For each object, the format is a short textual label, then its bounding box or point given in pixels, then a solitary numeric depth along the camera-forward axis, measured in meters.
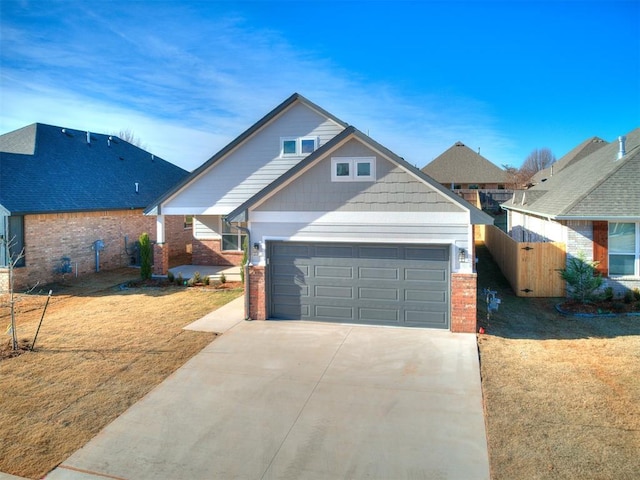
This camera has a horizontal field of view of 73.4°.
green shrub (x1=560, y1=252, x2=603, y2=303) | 12.29
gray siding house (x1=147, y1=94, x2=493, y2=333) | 10.27
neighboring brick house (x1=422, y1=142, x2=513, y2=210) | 38.50
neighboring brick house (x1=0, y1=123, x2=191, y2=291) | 16.05
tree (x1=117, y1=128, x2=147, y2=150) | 59.38
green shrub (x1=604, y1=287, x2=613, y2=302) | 12.63
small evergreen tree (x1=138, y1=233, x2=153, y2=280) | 16.88
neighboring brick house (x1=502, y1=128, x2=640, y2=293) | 12.76
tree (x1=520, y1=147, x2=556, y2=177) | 74.11
